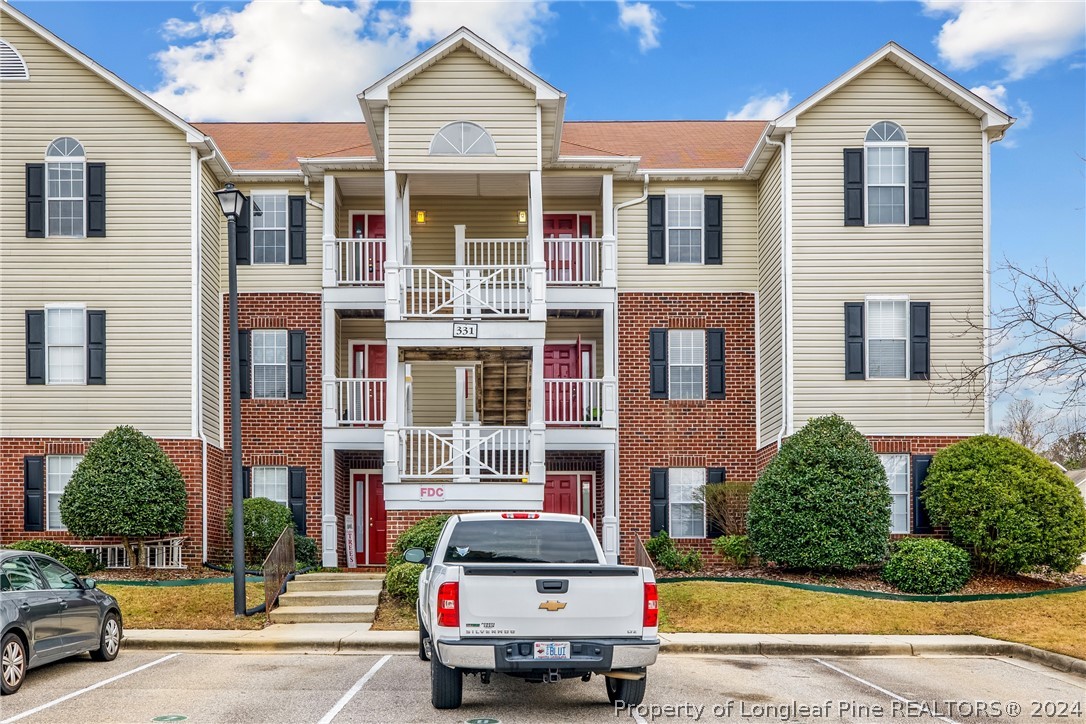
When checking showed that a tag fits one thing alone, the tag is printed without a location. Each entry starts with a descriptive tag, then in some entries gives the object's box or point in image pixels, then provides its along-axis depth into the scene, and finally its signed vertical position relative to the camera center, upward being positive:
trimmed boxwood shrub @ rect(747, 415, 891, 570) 20.67 -2.52
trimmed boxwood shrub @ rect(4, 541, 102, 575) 21.59 -3.38
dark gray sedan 12.33 -2.73
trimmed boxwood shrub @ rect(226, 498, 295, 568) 23.23 -3.09
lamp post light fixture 18.08 -0.87
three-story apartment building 22.70 +1.27
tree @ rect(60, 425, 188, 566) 21.56 -2.30
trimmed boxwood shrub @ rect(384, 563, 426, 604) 19.14 -3.43
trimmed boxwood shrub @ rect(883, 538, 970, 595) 20.19 -3.47
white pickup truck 10.72 -2.28
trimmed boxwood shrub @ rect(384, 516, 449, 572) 20.09 -2.91
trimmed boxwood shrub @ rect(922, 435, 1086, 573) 20.61 -2.57
